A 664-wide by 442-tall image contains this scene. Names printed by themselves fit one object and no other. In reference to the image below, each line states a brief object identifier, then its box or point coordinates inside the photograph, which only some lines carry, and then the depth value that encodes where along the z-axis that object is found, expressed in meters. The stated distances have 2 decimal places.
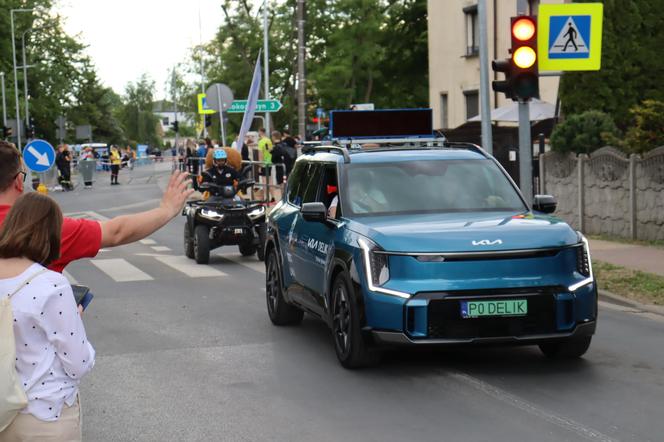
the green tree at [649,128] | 20.22
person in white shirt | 4.11
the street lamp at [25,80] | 75.88
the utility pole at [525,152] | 14.66
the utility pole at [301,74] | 33.75
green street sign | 35.86
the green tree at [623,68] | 28.06
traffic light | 14.38
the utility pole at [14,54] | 75.25
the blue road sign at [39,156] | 25.64
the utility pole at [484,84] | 17.66
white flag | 28.19
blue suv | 8.23
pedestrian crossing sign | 15.31
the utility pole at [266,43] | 47.72
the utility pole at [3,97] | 73.80
